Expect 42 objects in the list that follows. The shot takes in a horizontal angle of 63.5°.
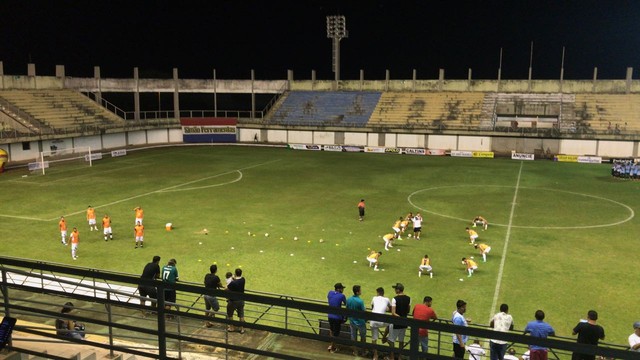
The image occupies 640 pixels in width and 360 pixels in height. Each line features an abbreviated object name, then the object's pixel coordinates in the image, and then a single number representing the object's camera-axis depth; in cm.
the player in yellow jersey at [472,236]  2600
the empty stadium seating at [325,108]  7475
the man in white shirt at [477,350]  1355
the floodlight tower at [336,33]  8112
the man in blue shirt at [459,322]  1253
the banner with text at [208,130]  7662
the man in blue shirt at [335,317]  1288
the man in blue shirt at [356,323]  1331
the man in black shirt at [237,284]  1494
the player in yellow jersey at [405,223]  2781
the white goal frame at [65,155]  5434
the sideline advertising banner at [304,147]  7125
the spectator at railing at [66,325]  1084
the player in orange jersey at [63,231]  2597
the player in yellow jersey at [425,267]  2186
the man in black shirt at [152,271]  1632
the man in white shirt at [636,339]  1189
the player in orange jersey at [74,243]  2383
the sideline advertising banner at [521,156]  6202
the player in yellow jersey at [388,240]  2537
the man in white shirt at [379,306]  1395
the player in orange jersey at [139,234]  2541
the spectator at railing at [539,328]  1173
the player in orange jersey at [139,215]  2763
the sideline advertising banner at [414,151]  6650
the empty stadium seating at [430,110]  6975
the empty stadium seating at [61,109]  5934
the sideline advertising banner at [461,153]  6456
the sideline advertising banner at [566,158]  5987
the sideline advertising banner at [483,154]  6369
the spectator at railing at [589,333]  1159
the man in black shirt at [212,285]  1456
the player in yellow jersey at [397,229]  2748
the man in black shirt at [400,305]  1333
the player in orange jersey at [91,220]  2838
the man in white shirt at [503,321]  1298
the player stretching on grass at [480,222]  2936
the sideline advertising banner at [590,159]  5891
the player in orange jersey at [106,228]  2670
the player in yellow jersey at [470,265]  2183
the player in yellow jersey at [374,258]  2252
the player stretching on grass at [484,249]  2364
